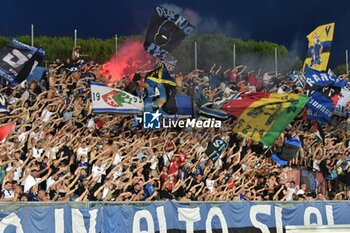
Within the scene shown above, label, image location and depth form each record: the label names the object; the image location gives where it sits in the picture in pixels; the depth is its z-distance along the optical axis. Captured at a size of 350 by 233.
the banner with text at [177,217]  14.38
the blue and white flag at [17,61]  21.98
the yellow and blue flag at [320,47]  32.03
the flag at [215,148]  23.17
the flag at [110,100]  22.53
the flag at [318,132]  27.60
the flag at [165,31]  25.28
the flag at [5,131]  18.89
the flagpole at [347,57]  44.43
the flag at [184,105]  25.02
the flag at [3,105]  21.38
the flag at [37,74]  24.88
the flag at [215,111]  25.38
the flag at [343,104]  31.00
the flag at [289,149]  26.09
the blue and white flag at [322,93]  28.06
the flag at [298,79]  31.93
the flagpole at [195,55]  37.66
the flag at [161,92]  24.34
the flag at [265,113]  23.61
